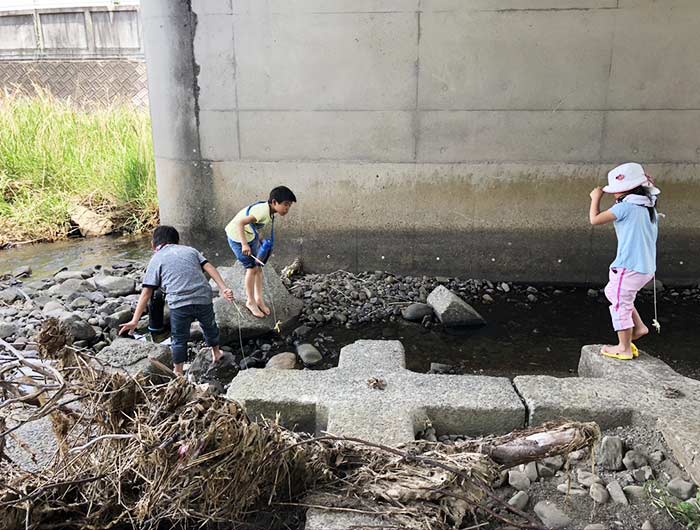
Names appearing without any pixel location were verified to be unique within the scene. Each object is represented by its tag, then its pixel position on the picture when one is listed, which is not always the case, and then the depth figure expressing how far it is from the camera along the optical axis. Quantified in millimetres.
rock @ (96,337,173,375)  4090
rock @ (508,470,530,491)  2951
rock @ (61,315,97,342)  5188
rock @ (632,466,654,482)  2958
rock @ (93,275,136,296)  6508
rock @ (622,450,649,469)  3068
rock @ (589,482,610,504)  2809
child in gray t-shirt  4414
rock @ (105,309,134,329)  5612
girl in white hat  4059
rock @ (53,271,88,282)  6920
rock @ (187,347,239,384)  4626
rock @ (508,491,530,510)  2777
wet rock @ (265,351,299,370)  4754
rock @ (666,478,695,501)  2793
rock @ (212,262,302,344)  5328
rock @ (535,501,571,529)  2656
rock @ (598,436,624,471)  3070
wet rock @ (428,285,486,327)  5684
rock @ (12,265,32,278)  7234
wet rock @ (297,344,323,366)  4969
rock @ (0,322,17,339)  5305
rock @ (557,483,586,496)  2881
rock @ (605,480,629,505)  2799
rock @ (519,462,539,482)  3025
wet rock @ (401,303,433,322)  5863
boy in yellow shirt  5305
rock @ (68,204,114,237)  9125
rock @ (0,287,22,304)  6309
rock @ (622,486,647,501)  2832
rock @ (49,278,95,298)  6375
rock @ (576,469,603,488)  2938
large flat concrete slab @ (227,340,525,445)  3295
